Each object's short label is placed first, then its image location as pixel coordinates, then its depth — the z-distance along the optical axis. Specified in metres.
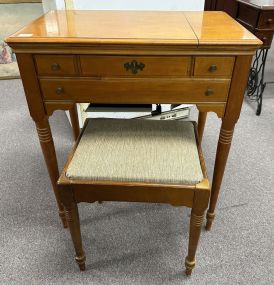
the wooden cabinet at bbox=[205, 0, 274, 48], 1.68
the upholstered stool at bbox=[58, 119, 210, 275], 0.84
